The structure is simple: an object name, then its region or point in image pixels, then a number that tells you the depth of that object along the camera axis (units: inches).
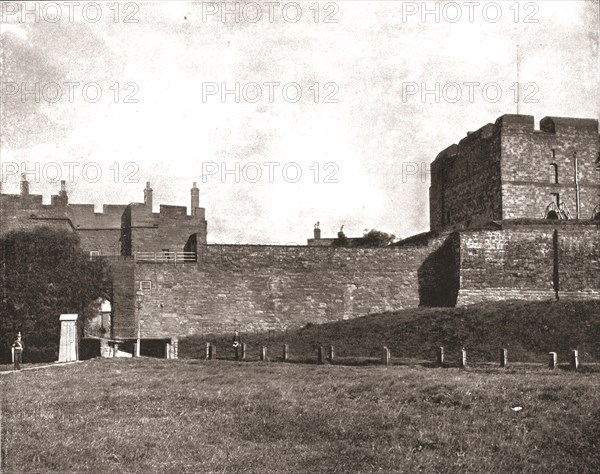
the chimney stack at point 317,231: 2728.8
